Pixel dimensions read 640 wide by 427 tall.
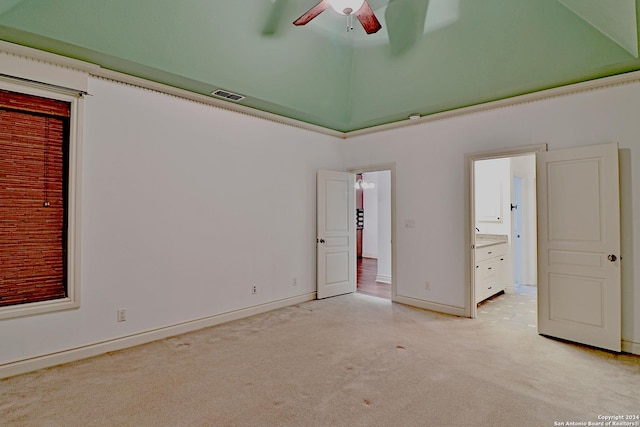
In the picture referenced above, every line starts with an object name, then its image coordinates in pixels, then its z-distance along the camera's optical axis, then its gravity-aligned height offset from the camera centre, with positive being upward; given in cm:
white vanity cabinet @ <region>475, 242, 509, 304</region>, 474 -78
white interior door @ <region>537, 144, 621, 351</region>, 321 -28
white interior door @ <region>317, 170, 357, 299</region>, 524 -25
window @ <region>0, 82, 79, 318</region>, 277 +14
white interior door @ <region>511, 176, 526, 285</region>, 621 -27
